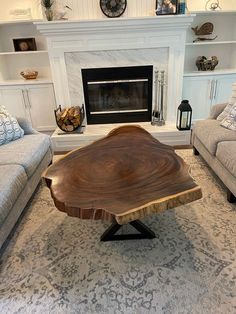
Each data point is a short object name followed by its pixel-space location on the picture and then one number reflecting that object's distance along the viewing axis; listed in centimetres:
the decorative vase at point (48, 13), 320
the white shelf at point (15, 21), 340
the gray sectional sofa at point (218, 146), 214
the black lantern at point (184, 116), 332
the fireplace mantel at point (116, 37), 315
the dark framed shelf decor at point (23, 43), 366
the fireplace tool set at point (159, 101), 359
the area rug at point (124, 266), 141
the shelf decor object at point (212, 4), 360
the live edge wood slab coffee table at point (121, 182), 135
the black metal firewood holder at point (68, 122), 342
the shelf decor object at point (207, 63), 379
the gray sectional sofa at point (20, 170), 176
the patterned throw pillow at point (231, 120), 259
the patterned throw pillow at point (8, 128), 249
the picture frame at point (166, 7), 321
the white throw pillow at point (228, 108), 267
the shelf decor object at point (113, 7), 329
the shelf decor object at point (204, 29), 369
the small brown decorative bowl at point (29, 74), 373
